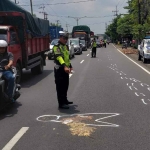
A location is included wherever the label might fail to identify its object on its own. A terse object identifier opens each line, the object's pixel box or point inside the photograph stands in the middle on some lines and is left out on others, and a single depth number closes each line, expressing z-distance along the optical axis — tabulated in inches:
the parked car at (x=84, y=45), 1898.6
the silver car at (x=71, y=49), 1171.8
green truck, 2126.0
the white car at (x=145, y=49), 880.6
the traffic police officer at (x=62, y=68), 313.6
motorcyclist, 306.6
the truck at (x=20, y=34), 461.4
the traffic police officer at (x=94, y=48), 1195.9
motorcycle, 293.6
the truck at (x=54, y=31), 1719.4
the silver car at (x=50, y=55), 1095.8
